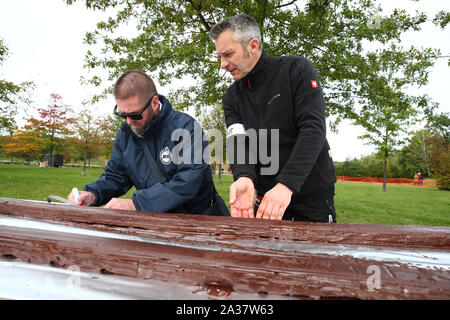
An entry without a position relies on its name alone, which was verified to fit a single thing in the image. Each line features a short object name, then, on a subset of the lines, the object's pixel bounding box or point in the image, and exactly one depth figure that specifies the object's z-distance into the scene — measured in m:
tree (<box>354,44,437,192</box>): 5.52
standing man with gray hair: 1.61
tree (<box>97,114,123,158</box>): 27.22
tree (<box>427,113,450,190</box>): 28.09
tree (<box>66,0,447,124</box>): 5.38
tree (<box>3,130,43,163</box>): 27.92
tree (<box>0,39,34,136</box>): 15.65
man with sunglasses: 1.81
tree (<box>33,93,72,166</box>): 29.11
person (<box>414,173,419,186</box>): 39.88
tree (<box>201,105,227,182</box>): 20.78
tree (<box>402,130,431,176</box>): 43.13
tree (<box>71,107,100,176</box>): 27.11
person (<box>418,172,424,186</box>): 39.24
